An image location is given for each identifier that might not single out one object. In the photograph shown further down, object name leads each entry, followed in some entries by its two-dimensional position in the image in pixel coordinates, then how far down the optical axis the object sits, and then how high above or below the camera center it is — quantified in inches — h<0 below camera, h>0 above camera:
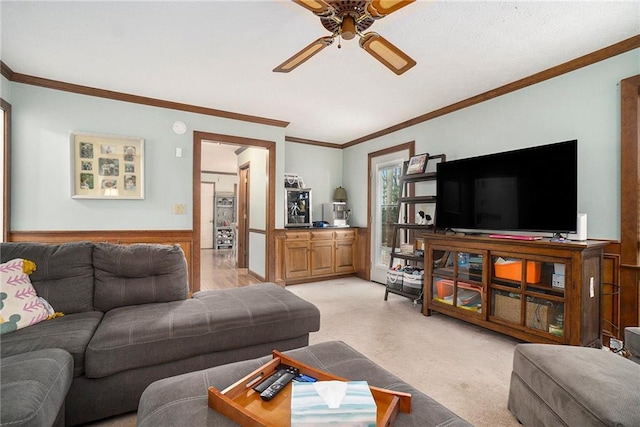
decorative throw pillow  63.2 -20.0
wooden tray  36.3 -25.9
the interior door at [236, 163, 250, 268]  232.2 -4.3
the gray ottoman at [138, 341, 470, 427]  37.9 -27.0
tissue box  34.0 -23.4
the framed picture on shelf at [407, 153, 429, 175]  148.7 +25.2
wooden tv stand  86.7 -25.5
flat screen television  93.9 +8.0
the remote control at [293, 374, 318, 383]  44.4 -25.8
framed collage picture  127.7 +20.5
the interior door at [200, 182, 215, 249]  369.7 -2.9
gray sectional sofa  58.9 -25.9
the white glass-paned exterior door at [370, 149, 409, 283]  184.5 +4.0
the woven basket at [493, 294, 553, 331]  94.7 -33.9
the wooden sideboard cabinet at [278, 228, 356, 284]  186.5 -27.7
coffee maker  209.6 -1.4
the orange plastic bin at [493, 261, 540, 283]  97.2 -20.3
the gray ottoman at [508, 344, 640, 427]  43.8 -29.1
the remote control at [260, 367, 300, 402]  40.8 -25.7
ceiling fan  58.5 +41.1
